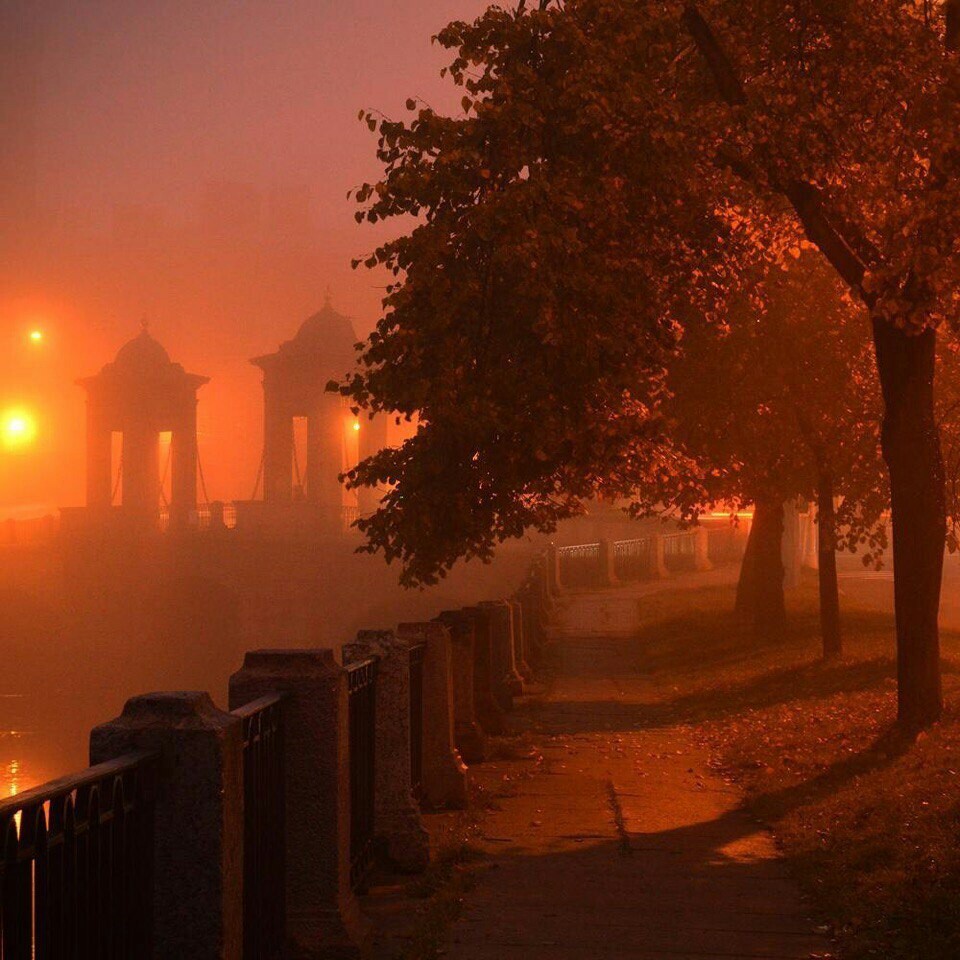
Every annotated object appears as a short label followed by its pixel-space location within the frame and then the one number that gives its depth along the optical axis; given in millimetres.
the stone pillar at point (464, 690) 14297
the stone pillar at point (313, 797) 7422
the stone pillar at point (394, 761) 10008
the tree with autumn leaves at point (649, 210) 13898
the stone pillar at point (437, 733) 12305
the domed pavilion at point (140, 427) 71188
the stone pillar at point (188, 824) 5445
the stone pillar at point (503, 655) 20703
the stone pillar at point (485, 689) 17312
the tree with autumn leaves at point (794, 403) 22109
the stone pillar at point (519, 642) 24273
